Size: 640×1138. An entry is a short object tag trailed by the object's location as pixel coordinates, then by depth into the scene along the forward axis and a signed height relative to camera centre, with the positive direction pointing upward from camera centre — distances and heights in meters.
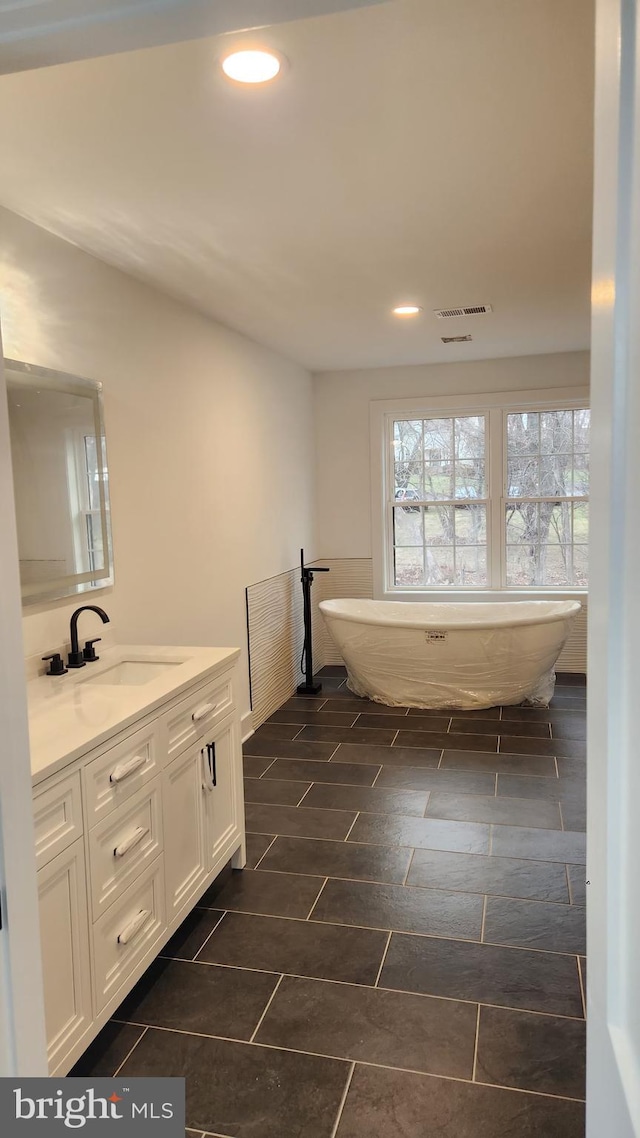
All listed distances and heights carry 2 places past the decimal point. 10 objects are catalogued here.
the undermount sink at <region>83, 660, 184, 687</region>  2.72 -0.61
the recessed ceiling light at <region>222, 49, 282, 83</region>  1.62 +0.96
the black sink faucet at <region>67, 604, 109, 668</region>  2.62 -0.48
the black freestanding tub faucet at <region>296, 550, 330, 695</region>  5.34 -1.10
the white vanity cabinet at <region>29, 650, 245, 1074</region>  1.74 -0.96
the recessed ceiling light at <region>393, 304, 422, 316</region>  3.94 +1.00
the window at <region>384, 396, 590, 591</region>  5.75 -0.01
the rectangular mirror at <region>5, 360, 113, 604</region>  2.46 +0.09
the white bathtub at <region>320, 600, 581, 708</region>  4.76 -1.04
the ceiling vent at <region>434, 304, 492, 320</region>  4.02 +1.00
